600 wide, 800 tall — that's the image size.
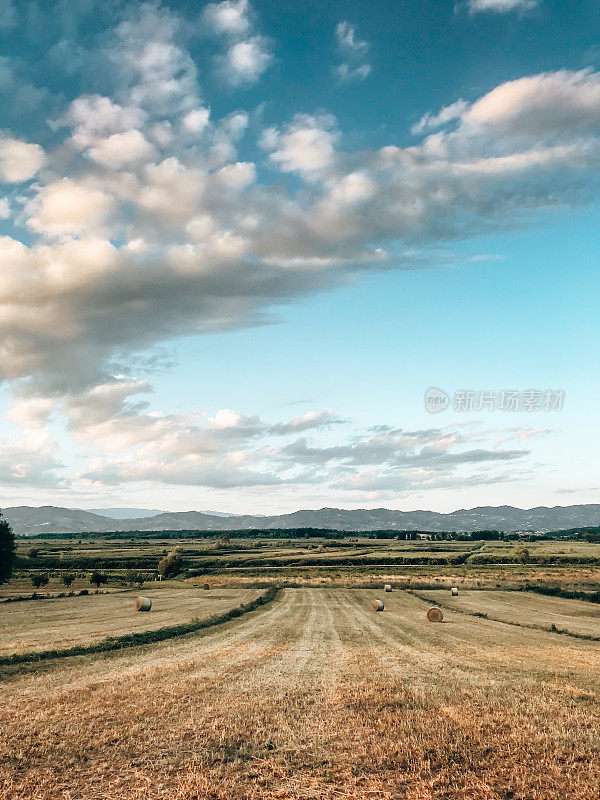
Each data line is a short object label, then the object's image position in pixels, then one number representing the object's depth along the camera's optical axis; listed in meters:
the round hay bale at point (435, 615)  43.69
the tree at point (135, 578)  94.93
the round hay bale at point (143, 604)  48.54
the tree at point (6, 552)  73.12
